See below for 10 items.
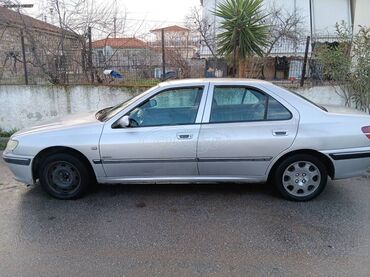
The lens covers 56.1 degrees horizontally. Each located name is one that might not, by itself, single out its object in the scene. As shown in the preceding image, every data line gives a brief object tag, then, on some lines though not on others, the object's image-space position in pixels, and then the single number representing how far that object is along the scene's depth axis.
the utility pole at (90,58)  8.04
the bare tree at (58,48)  8.12
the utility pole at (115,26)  8.85
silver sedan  4.08
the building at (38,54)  8.06
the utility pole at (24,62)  7.92
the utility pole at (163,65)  7.90
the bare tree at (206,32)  9.00
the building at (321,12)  14.19
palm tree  7.87
